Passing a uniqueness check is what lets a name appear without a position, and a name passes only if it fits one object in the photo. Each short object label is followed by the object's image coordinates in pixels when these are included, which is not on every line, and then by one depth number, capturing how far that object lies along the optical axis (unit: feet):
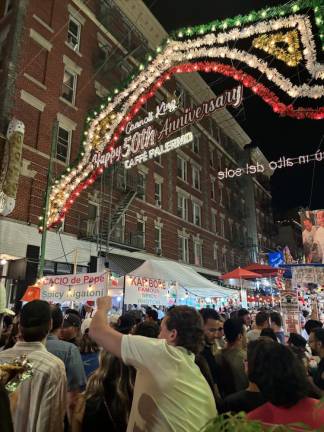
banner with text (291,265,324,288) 41.96
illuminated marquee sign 33.14
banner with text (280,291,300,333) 35.54
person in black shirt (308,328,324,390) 13.08
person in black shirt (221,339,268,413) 9.23
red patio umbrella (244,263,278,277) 46.29
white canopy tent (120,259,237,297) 38.04
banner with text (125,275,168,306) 31.30
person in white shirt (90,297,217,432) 7.08
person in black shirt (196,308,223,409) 11.42
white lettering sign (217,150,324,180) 30.37
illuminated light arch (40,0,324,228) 26.32
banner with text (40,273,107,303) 29.94
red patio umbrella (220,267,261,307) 42.53
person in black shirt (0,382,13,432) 4.78
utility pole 39.42
